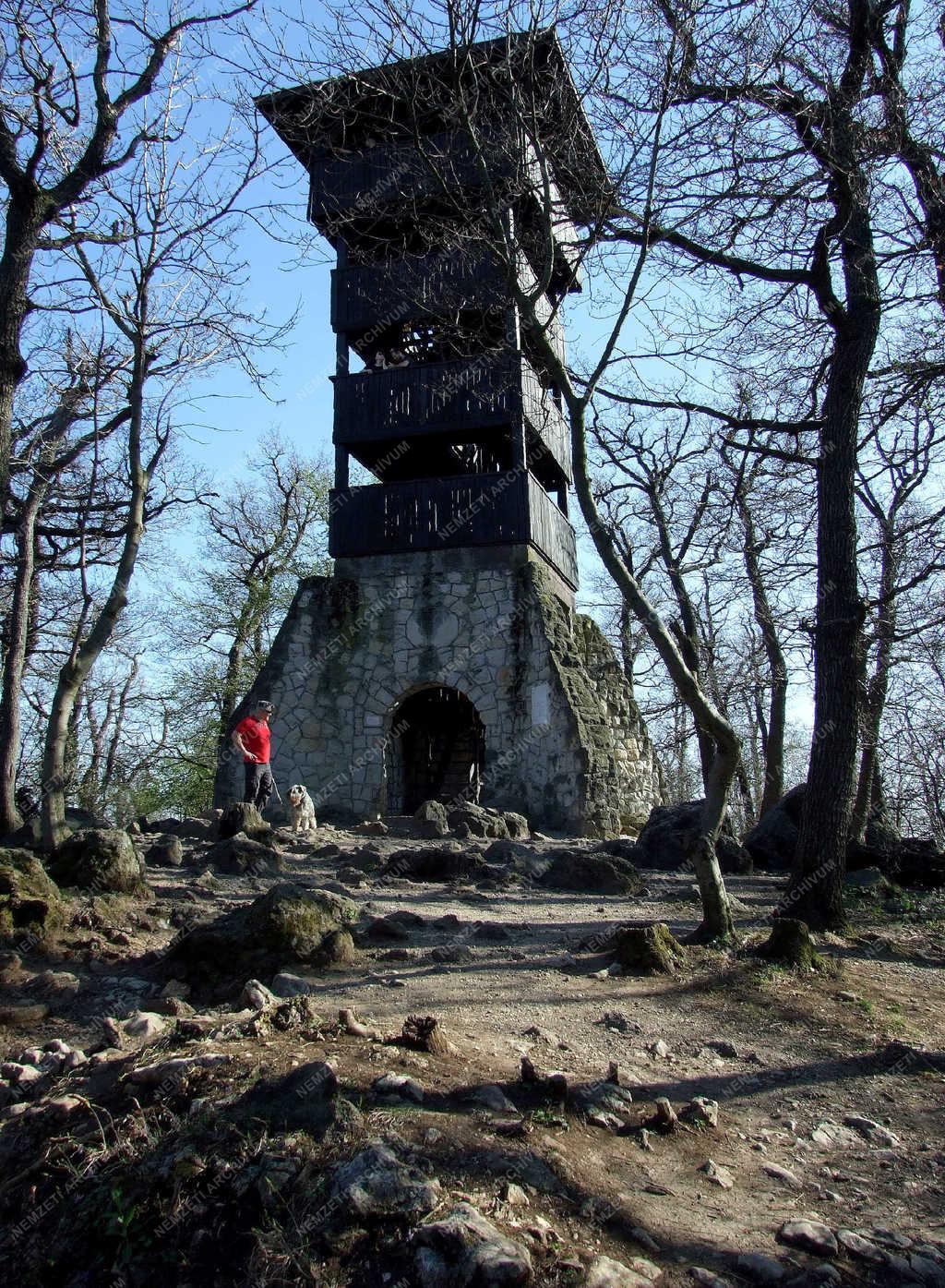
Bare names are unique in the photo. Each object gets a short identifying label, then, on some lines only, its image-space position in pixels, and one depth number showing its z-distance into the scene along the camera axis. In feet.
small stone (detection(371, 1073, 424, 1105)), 9.72
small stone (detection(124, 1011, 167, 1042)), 12.01
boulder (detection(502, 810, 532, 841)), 36.68
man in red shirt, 37.32
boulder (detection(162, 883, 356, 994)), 14.75
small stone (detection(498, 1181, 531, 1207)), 8.07
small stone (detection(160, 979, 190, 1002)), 14.10
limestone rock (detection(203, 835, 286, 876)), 25.71
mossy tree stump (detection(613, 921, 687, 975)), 16.47
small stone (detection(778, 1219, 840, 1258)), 7.95
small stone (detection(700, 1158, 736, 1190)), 9.22
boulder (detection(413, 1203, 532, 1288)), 7.03
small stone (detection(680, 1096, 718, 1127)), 10.62
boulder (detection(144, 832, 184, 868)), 26.99
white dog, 37.35
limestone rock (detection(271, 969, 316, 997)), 13.83
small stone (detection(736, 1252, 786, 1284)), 7.47
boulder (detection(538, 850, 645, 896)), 26.25
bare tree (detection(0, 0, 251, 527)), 22.21
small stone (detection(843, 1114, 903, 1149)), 10.85
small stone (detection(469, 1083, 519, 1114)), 9.80
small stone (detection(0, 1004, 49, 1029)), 13.32
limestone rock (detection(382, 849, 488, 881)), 26.68
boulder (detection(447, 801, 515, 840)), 34.96
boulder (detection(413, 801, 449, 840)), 34.68
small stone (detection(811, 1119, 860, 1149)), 10.73
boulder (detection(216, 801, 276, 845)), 30.94
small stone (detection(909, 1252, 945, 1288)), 7.64
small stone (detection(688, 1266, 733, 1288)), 7.32
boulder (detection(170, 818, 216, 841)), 35.58
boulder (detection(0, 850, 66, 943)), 15.85
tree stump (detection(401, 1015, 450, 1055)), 11.28
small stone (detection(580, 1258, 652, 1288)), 7.14
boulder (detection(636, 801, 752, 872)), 32.14
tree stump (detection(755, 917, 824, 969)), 17.10
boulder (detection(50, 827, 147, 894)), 19.75
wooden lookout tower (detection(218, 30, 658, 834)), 44.60
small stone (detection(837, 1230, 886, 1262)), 7.92
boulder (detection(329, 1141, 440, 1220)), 7.79
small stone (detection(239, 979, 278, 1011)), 12.71
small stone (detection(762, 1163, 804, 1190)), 9.52
